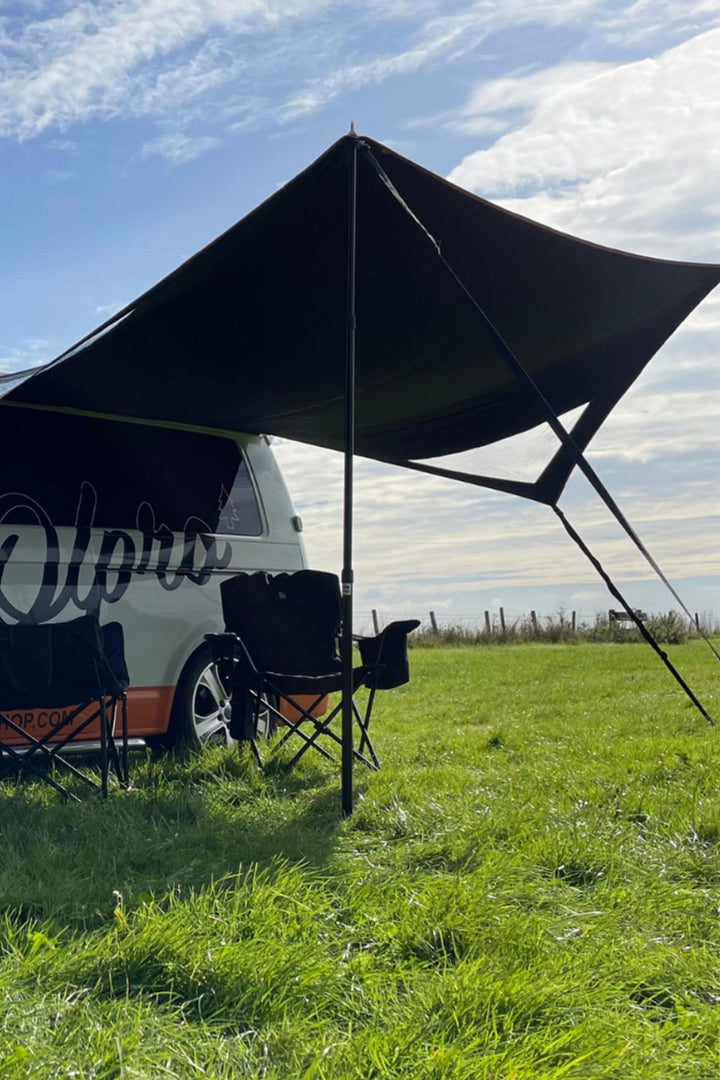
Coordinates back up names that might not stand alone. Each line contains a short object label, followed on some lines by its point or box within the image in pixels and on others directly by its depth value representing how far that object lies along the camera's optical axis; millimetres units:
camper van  4992
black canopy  4176
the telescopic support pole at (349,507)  3951
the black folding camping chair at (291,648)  4941
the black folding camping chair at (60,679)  4320
